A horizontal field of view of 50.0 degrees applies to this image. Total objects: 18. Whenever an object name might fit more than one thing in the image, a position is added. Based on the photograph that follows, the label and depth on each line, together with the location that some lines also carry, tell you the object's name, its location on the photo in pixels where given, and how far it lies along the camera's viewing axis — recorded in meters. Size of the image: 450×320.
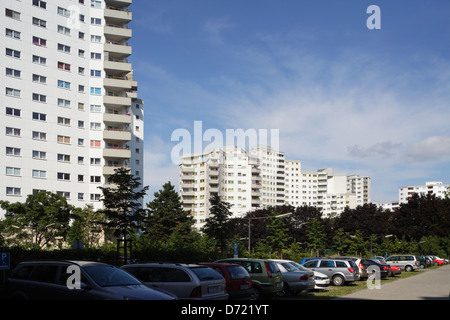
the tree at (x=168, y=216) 73.62
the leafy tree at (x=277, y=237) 73.56
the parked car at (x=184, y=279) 12.50
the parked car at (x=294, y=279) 19.95
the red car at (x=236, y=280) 14.96
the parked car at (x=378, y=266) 31.96
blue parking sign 16.31
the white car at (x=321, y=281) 22.87
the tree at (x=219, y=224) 38.81
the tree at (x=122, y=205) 28.77
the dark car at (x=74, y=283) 10.55
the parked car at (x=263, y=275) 17.61
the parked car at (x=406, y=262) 45.16
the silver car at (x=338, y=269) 25.91
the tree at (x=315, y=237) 80.31
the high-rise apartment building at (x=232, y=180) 139.25
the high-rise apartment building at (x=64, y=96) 63.94
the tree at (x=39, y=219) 52.19
